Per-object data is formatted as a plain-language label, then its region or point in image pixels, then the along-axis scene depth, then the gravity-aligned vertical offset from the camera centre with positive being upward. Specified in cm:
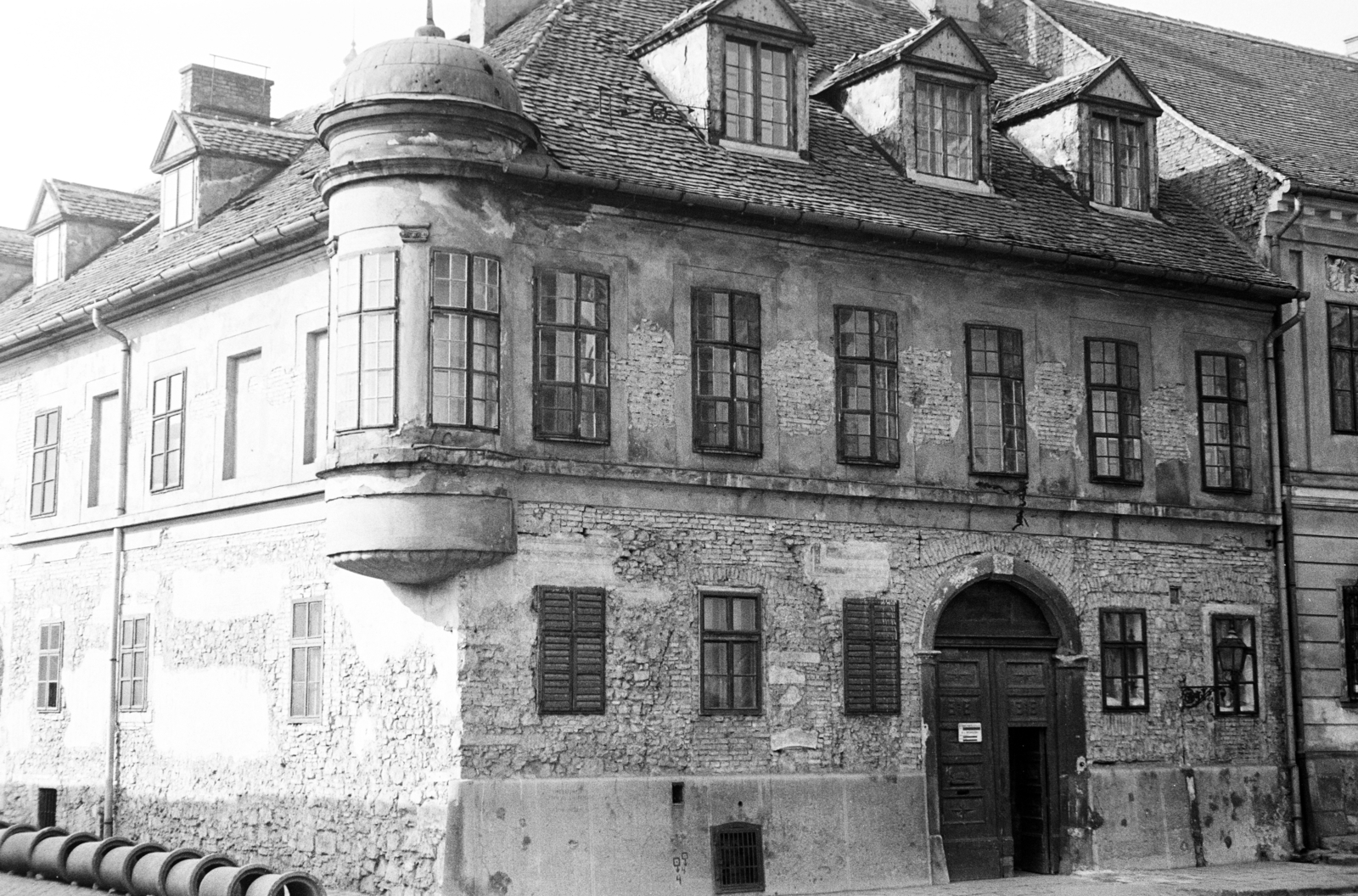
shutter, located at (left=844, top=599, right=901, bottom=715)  2080 +28
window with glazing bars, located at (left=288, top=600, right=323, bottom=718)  2047 +29
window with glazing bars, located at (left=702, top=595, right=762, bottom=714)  1989 +32
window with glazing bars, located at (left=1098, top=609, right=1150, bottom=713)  2280 +28
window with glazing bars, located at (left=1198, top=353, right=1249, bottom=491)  2400 +335
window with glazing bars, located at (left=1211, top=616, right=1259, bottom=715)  2356 +0
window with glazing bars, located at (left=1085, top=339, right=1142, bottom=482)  2314 +337
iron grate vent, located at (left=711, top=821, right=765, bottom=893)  1936 -182
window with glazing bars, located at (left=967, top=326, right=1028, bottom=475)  2223 +336
